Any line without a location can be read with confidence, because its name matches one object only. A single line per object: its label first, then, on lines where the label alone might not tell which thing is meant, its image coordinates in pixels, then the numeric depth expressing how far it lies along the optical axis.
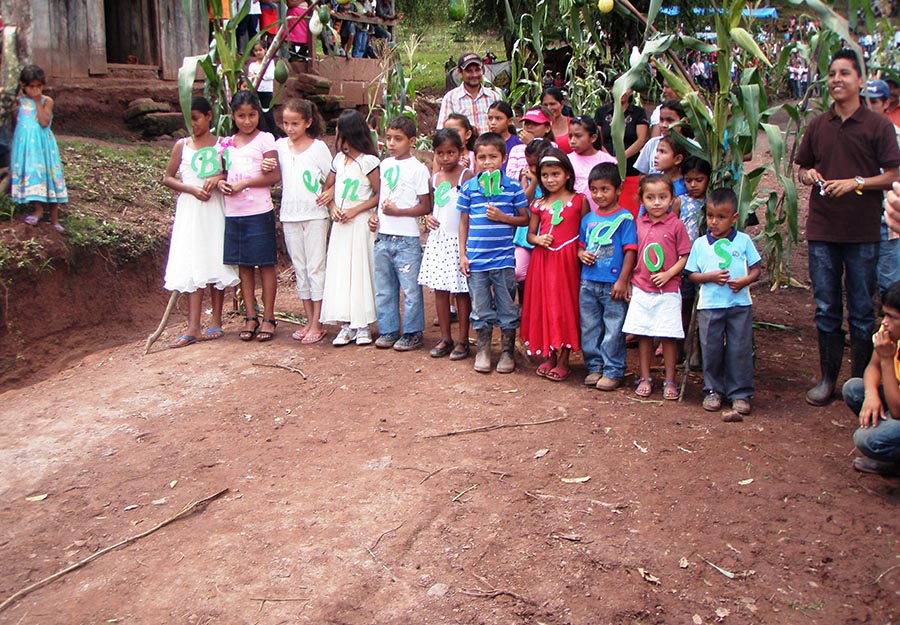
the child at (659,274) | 4.62
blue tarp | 14.99
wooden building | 9.55
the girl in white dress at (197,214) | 5.86
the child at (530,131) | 5.71
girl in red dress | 4.97
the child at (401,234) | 5.52
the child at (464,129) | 5.56
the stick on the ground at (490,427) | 4.37
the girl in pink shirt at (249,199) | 5.79
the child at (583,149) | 5.32
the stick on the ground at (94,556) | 3.32
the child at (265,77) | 10.19
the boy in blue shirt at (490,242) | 5.09
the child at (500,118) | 5.75
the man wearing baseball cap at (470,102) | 6.46
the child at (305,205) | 5.80
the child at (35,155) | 7.24
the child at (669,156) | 4.84
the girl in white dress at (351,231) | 5.71
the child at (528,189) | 5.20
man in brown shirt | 4.32
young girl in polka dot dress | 5.34
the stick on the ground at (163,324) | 5.96
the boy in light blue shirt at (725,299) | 4.45
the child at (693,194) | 4.72
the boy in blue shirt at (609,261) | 4.82
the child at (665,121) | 5.22
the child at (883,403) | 3.60
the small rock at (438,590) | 3.14
